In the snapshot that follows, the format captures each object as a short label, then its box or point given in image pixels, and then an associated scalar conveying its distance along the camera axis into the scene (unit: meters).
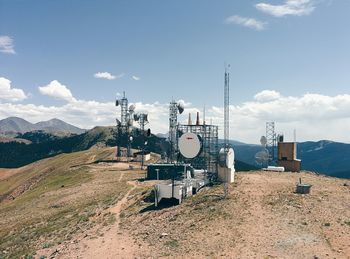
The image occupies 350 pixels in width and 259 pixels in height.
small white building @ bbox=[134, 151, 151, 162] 124.46
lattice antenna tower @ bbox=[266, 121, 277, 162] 91.19
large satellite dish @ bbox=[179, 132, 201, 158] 63.00
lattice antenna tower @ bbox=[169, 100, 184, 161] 95.88
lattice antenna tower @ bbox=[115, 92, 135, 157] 129.75
